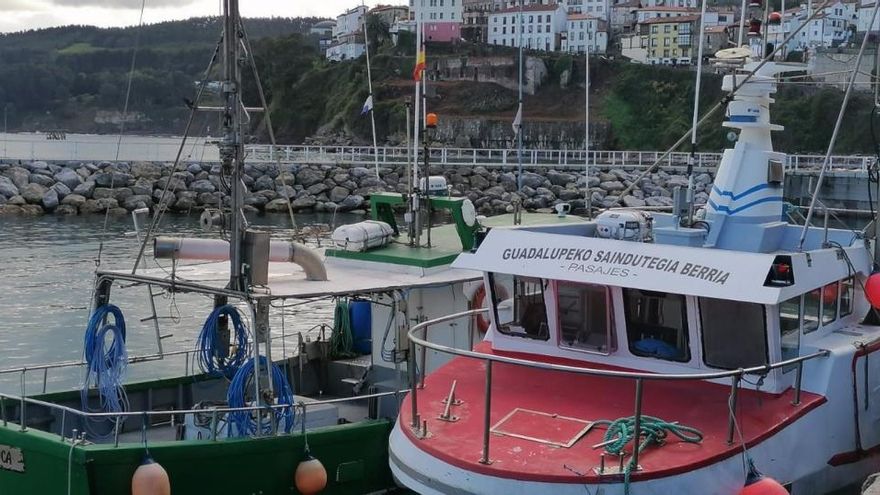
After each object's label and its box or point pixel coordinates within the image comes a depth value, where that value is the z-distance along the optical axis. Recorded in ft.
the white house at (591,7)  415.03
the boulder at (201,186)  149.48
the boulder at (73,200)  144.66
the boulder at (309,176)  159.22
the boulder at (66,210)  143.74
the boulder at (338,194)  154.96
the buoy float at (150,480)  33.12
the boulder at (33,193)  144.66
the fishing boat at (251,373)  34.76
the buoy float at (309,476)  36.91
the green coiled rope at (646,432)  26.71
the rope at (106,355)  38.47
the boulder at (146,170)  155.94
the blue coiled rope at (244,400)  36.50
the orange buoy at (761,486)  26.68
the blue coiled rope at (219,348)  39.40
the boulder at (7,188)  147.02
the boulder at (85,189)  148.36
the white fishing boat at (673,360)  26.96
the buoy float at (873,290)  35.91
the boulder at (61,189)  146.82
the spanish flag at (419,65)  50.34
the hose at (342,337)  48.21
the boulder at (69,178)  150.30
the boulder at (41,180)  150.20
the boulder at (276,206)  148.46
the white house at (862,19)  298.97
